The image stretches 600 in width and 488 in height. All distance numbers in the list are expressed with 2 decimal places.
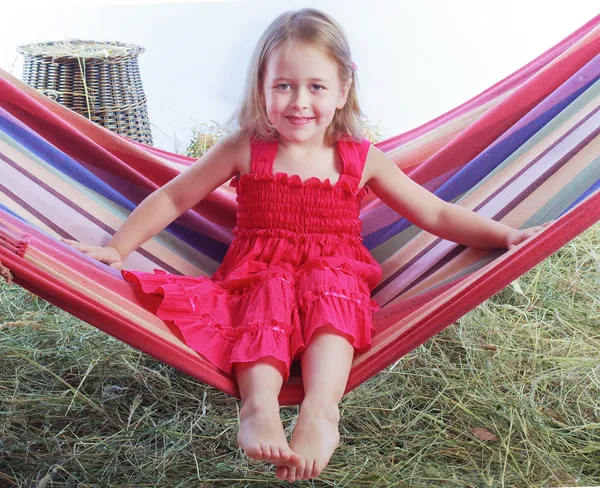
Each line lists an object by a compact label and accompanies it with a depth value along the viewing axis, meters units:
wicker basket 3.35
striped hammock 1.28
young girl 1.35
